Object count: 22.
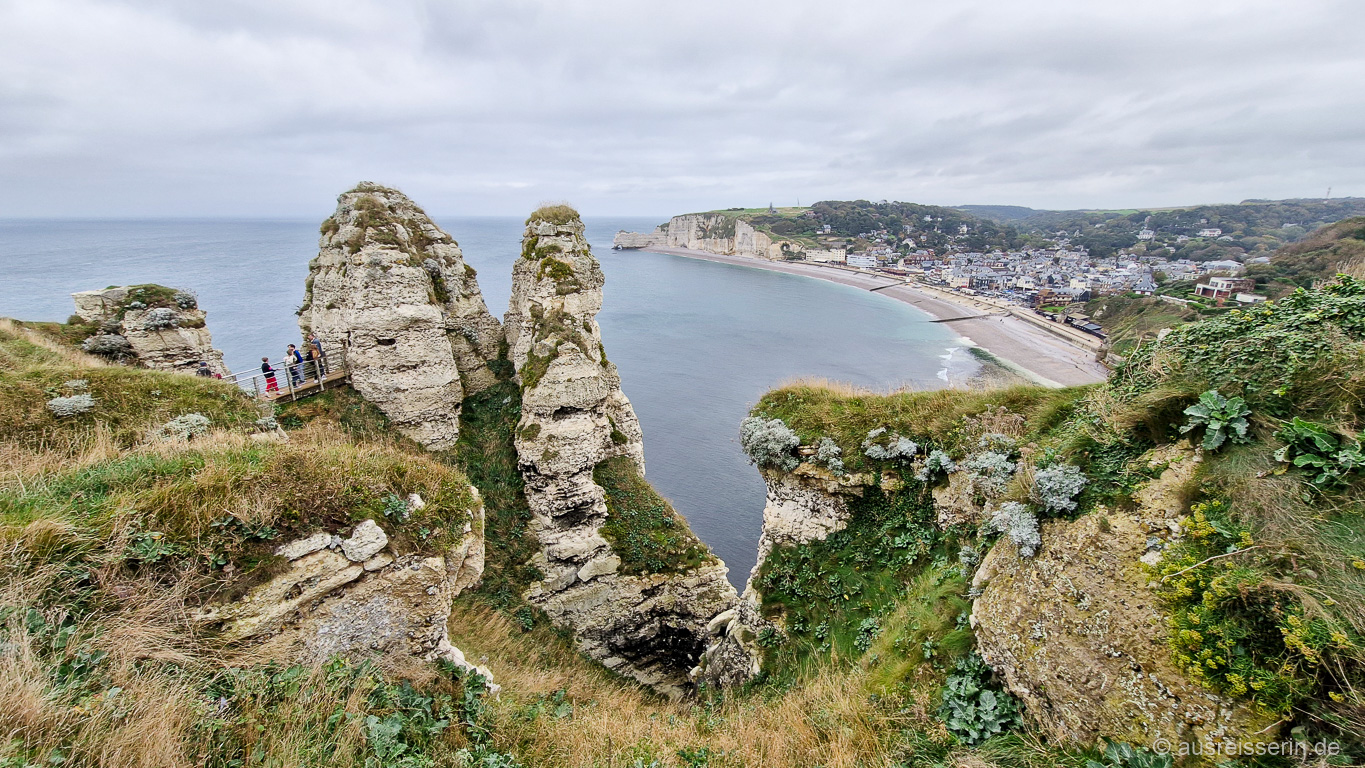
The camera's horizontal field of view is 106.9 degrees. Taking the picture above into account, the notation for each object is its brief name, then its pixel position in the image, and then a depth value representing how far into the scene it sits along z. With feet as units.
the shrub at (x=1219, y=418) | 18.49
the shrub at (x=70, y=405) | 32.65
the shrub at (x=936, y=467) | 35.76
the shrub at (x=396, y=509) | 25.13
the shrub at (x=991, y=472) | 30.50
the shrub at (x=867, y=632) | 31.71
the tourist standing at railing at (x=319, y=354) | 58.95
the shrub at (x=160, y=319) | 54.90
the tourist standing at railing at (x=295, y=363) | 57.31
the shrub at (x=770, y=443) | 43.57
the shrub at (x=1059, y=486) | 21.77
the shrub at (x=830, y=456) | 40.79
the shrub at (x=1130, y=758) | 15.64
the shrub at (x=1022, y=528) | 21.85
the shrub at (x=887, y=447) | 38.27
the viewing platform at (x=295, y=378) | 54.70
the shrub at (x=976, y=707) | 20.43
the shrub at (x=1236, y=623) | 13.39
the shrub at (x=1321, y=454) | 15.17
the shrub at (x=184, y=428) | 31.75
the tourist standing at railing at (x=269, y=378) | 54.39
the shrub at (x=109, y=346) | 52.59
